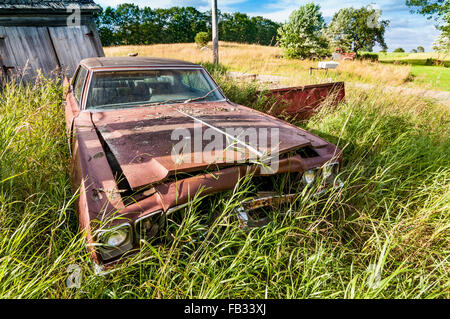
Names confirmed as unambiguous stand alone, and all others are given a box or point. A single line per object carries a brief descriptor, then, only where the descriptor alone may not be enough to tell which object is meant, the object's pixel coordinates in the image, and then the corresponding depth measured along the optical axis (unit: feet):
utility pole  29.15
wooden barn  21.15
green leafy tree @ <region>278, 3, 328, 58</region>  78.59
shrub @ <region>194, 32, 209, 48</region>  101.55
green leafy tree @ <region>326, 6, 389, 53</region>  116.67
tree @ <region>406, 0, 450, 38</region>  53.99
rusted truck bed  13.38
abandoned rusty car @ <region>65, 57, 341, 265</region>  4.56
